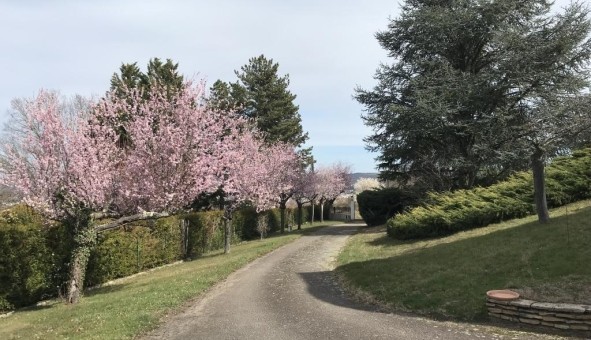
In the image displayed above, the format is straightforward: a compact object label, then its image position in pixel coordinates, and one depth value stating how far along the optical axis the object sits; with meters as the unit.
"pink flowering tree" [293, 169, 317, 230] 34.59
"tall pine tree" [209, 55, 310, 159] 42.50
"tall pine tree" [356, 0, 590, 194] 19.31
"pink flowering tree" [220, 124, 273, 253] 19.23
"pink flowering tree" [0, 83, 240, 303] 11.83
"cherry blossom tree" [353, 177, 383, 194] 74.04
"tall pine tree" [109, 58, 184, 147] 28.25
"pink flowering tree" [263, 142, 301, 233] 26.67
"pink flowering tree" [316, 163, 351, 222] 44.04
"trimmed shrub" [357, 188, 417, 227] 28.03
